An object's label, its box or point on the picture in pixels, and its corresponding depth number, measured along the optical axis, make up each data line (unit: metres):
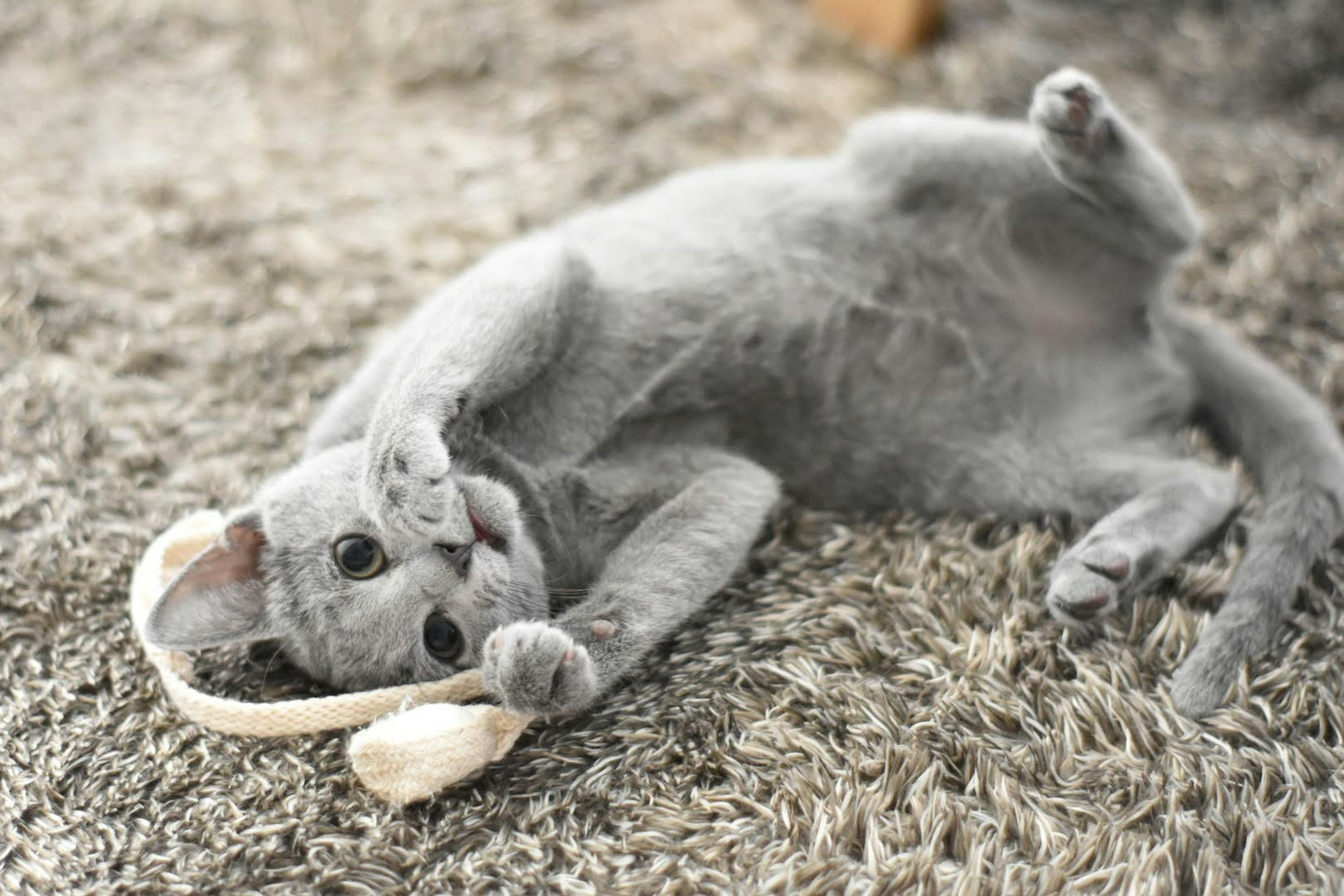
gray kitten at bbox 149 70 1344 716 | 0.80
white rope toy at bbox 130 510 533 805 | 0.75
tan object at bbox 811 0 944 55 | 1.14
